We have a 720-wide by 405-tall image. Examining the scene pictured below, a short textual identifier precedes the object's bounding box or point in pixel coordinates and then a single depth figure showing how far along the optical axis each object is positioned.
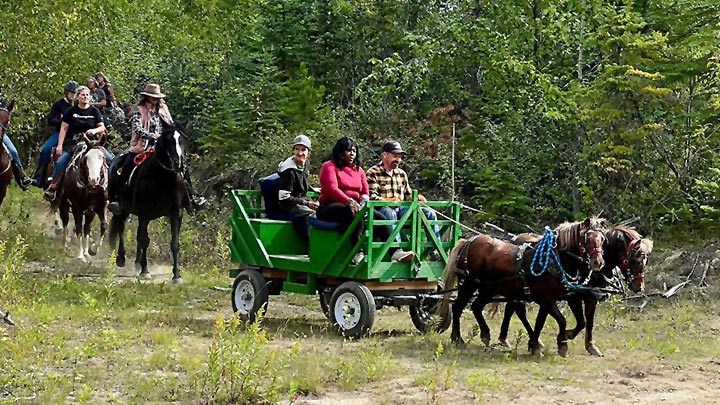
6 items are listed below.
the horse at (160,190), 13.96
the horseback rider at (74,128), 16.53
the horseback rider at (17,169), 14.64
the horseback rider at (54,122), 17.22
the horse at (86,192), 15.76
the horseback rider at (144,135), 14.79
